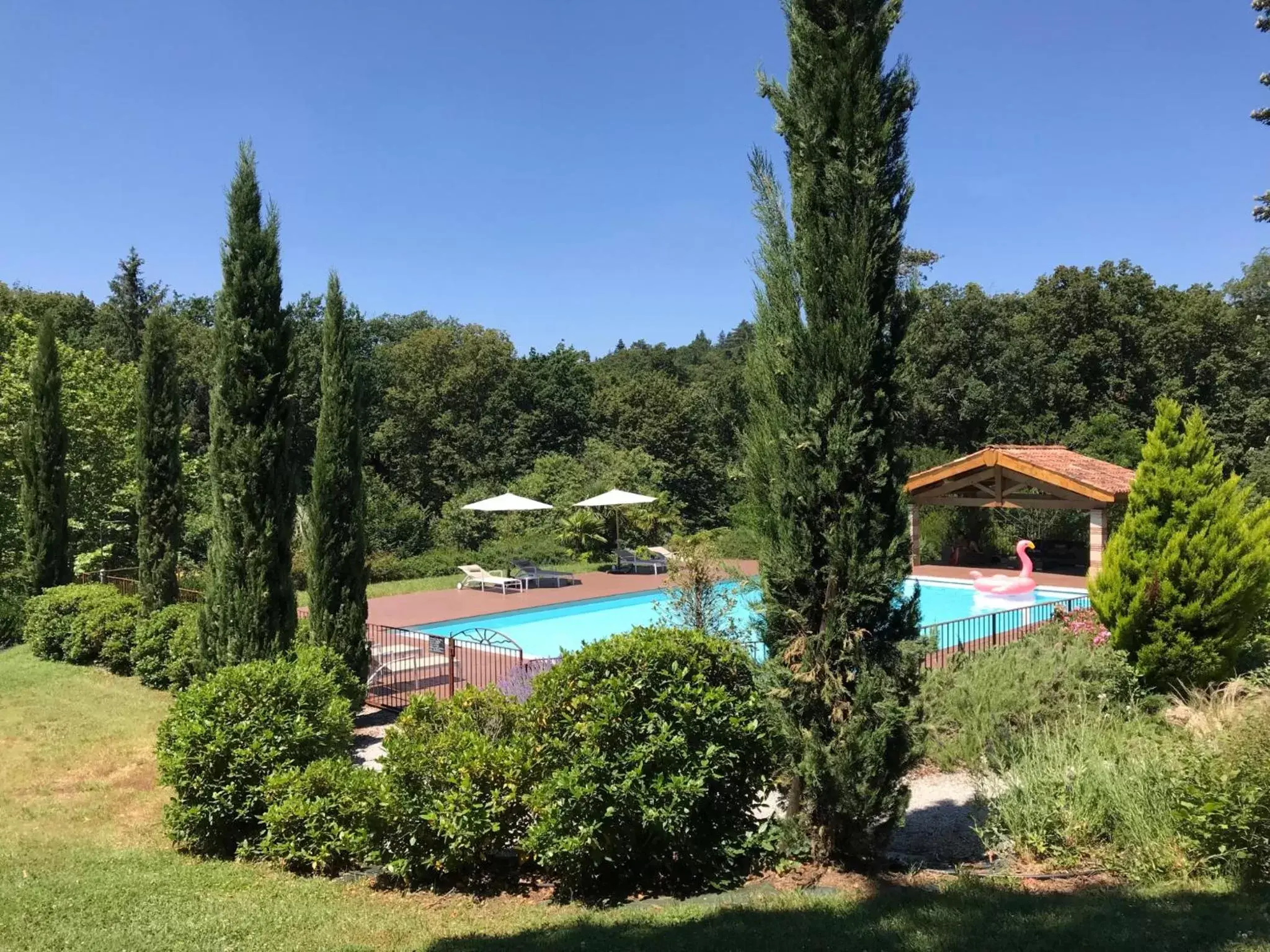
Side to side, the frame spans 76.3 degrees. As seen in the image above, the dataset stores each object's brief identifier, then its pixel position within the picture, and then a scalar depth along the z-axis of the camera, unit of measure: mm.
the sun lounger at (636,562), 24031
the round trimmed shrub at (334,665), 8086
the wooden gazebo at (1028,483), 19156
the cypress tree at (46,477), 15953
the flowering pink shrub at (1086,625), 10250
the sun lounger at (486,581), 21219
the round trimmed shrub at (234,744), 5973
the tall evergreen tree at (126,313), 36219
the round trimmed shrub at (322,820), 5344
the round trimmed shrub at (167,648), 10688
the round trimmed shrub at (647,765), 4680
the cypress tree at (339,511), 9922
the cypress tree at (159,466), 13031
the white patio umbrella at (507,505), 24469
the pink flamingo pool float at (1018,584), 19672
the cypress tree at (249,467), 8375
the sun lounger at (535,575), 22000
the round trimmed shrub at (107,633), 12391
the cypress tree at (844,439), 4984
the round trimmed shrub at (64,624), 12852
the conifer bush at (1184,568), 8930
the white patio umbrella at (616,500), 24672
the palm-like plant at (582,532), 26766
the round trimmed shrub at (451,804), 5012
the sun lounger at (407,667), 11461
